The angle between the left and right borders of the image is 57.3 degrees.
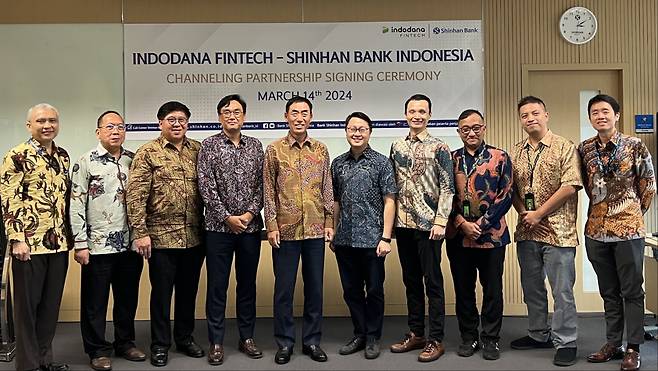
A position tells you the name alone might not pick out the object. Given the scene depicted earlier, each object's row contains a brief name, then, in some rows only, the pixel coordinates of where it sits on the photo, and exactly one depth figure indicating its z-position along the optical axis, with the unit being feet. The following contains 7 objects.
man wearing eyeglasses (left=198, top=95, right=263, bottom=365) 11.94
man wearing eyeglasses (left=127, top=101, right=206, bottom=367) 11.77
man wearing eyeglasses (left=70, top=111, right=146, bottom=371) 11.60
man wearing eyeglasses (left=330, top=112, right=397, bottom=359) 12.18
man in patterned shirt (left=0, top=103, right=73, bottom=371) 10.85
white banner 16.21
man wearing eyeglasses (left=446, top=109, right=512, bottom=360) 12.11
